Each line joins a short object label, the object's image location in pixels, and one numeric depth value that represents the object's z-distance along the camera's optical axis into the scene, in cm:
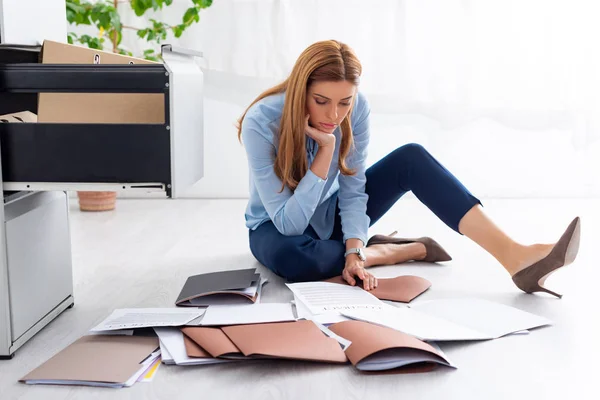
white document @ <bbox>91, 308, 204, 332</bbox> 161
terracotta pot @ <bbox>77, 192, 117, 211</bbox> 338
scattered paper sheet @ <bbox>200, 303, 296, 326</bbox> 164
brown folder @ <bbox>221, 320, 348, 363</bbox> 145
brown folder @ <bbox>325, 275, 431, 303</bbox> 193
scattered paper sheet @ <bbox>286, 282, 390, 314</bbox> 174
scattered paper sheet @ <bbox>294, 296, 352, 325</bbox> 165
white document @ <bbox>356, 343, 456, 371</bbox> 143
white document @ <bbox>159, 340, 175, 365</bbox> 147
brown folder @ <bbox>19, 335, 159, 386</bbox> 139
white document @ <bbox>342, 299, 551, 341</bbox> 160
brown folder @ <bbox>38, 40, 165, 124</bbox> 156
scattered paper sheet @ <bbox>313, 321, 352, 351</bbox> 151
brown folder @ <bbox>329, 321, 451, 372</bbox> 143
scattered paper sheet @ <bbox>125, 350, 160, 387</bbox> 138
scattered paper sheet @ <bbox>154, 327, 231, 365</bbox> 146
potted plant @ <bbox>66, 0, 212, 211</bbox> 296
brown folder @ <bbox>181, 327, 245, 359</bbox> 146
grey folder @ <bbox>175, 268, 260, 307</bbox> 185
